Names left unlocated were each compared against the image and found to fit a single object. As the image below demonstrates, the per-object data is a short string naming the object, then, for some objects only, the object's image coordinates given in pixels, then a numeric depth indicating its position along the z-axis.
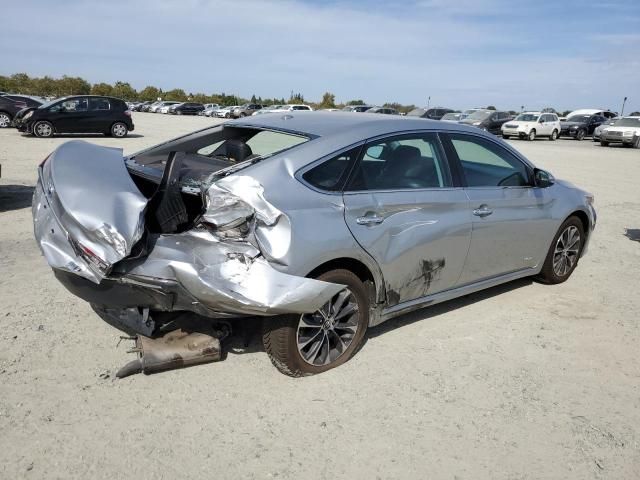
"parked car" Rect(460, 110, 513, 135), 32.28
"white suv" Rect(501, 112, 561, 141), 30.83
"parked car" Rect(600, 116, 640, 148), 27.47
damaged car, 2.97
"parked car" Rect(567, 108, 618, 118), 37.56
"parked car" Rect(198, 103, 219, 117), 55.50
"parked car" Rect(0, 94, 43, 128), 21.58
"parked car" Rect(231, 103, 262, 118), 50.87
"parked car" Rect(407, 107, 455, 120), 34.88
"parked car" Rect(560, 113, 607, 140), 34.62
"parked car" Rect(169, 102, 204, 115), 54.94
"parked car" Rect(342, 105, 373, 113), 38.19
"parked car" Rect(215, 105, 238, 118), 52.18
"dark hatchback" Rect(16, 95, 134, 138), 18.39
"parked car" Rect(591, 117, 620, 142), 29.28
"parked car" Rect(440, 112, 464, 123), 31.66
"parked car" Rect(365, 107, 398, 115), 35.88
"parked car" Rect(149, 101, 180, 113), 57.42
